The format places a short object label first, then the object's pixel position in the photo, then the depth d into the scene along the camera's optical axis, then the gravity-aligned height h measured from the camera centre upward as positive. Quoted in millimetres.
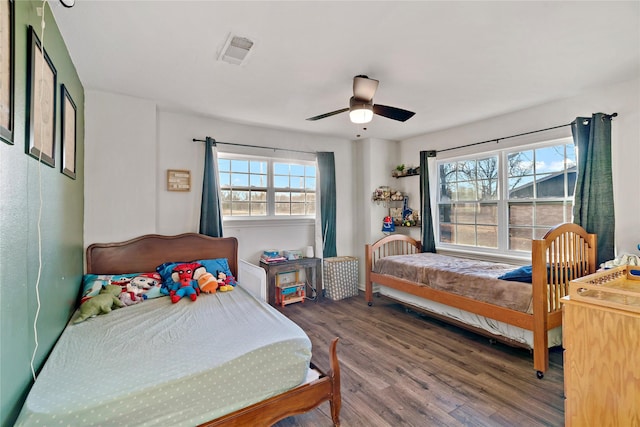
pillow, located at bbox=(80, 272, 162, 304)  2508 -554
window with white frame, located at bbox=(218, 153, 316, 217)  3910 +438
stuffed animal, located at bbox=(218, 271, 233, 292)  2834 -631
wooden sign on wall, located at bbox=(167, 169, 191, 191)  3424 +456
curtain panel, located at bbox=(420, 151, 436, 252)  4258 +138
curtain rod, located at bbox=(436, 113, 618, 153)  2675 +921
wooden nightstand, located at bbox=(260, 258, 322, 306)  3867 -718
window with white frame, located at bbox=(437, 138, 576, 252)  3256 +248
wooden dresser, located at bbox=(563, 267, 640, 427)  1335 -668
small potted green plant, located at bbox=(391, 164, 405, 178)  4684 +720
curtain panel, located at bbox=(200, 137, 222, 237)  3488 +207
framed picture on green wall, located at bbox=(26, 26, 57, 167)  1346 +594
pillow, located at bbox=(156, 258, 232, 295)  2760 -514
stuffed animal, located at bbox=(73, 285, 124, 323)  2145 -631
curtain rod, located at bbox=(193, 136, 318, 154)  3607 +964
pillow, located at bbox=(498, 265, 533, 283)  2494 -515
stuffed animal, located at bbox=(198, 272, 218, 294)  2748 -607
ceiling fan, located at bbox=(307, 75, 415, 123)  2354 +917
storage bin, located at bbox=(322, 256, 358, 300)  4301 -888
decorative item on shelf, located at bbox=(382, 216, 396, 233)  4609 -131
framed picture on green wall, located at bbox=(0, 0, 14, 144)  1056 +556
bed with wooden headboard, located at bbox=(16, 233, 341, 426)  1272 -739
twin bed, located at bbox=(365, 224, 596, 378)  2305 -688
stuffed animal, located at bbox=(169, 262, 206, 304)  2572 -571
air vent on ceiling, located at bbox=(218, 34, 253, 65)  1976 +1181
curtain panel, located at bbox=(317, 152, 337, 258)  4453 +245
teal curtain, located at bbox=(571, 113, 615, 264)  2674 +305
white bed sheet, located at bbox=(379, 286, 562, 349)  2428 -994
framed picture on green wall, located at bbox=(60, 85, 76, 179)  1999 +630
